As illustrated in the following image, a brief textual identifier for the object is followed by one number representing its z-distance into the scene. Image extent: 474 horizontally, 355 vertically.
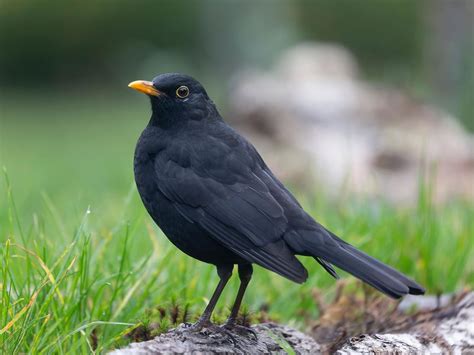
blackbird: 6.34
